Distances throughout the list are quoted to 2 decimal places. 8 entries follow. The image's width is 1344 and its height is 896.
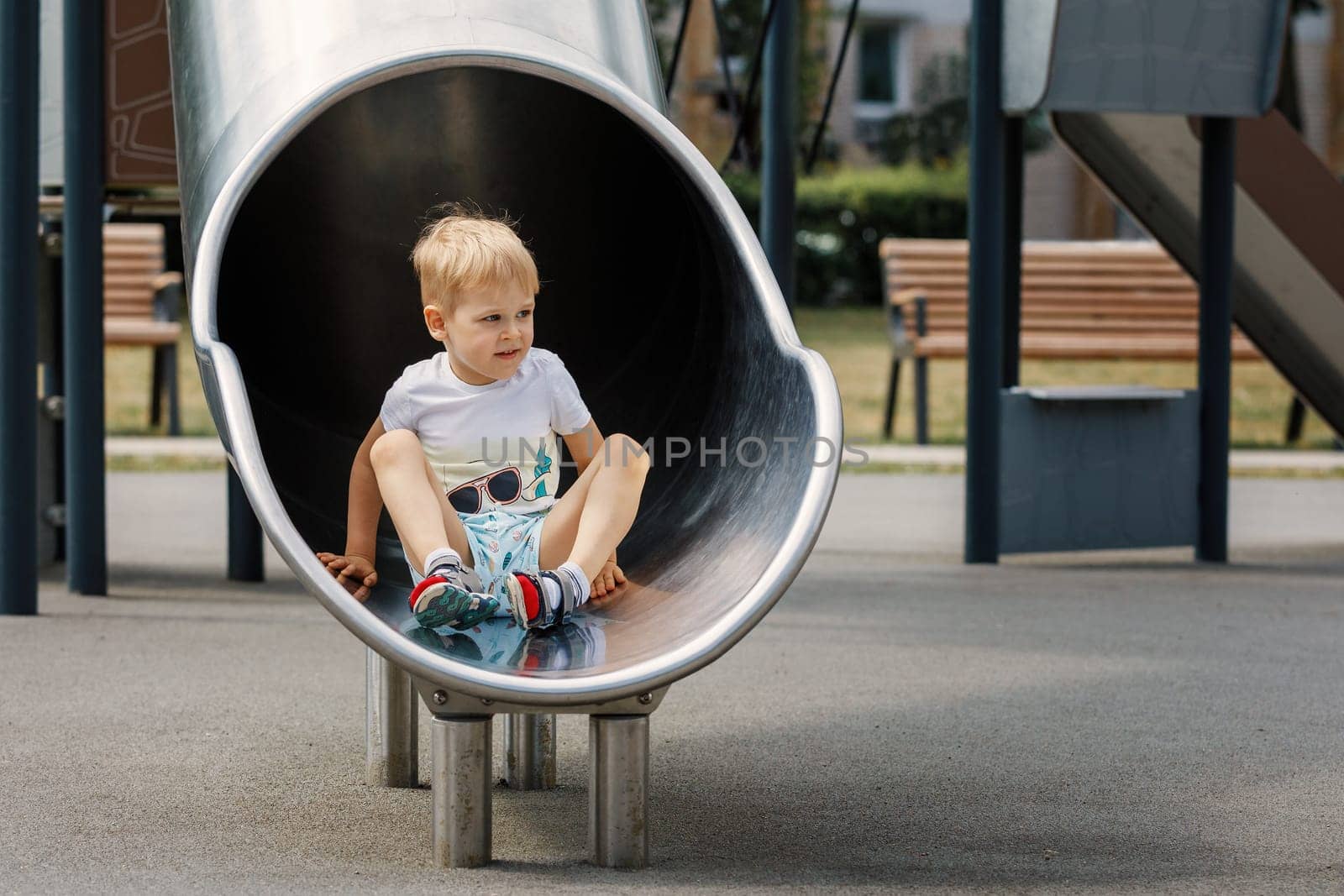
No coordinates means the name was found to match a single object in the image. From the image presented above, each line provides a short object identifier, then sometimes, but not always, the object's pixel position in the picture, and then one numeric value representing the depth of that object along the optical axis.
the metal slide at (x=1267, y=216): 14.14
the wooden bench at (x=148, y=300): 19.80
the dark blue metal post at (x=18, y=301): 10.03
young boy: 6.02
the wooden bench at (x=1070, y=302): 21.27
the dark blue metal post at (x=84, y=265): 10.35
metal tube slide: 5.48
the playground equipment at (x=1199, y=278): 12.04
